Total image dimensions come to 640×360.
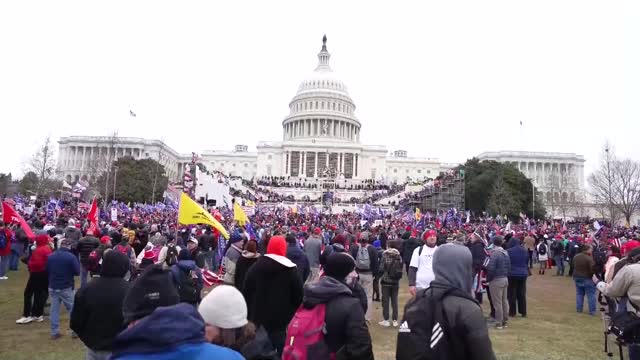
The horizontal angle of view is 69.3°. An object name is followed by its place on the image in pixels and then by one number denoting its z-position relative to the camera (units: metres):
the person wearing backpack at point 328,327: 3.99
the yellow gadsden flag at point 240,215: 15.75
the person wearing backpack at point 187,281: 6.57
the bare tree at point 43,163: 48.19
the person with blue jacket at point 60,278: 8.64
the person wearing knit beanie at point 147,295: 4.52
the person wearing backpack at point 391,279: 9.84
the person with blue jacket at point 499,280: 10.20
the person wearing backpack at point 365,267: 10.16
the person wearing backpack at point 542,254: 20.92
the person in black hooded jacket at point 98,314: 5.26
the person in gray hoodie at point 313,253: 12.21
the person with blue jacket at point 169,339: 2.18
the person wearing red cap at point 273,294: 5.42
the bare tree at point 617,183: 44.00
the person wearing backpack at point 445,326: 3.22
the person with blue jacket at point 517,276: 11.27
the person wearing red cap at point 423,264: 8.10
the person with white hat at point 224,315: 3.00
